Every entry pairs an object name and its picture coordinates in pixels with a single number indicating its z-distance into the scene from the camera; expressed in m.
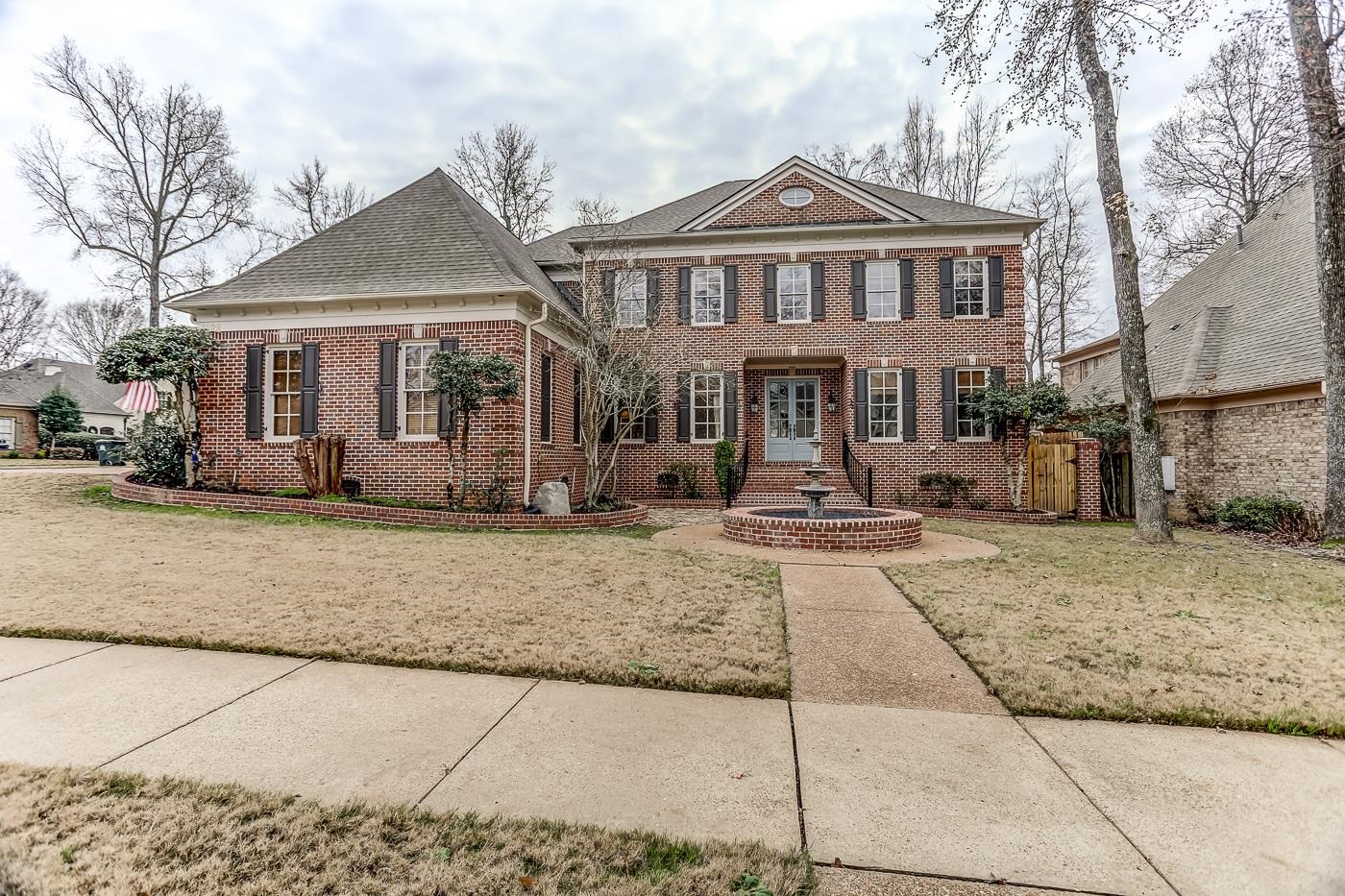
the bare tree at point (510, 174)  22.20
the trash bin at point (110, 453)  23.69
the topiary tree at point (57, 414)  28.22
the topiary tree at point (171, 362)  10.62
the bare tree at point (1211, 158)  9.28
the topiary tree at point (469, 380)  9.65
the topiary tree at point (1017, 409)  12.48
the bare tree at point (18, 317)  29.67
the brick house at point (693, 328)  11.30
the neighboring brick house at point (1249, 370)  10.99
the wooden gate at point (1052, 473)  13.15
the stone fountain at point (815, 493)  9.63
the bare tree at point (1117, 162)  9.59
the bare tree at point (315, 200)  23.33
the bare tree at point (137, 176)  20.23
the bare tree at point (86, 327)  35.41
